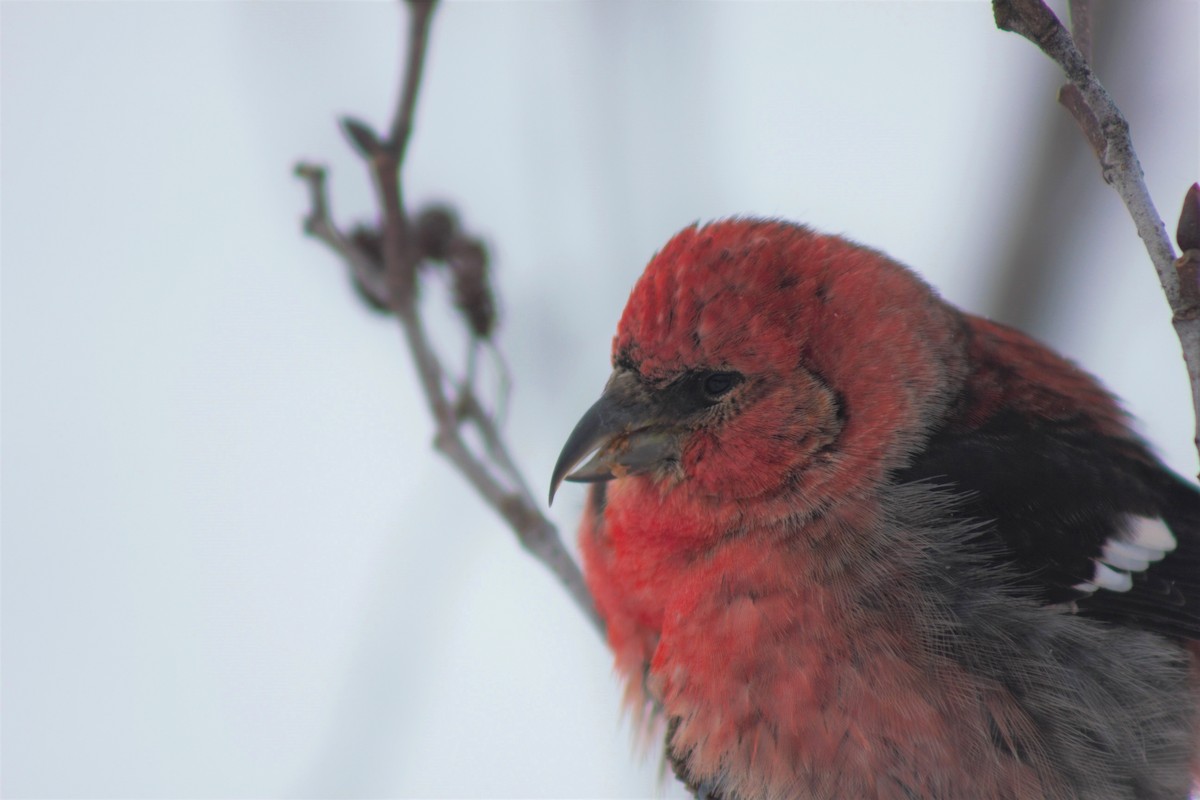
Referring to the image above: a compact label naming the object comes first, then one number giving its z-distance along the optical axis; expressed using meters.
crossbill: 5.51
